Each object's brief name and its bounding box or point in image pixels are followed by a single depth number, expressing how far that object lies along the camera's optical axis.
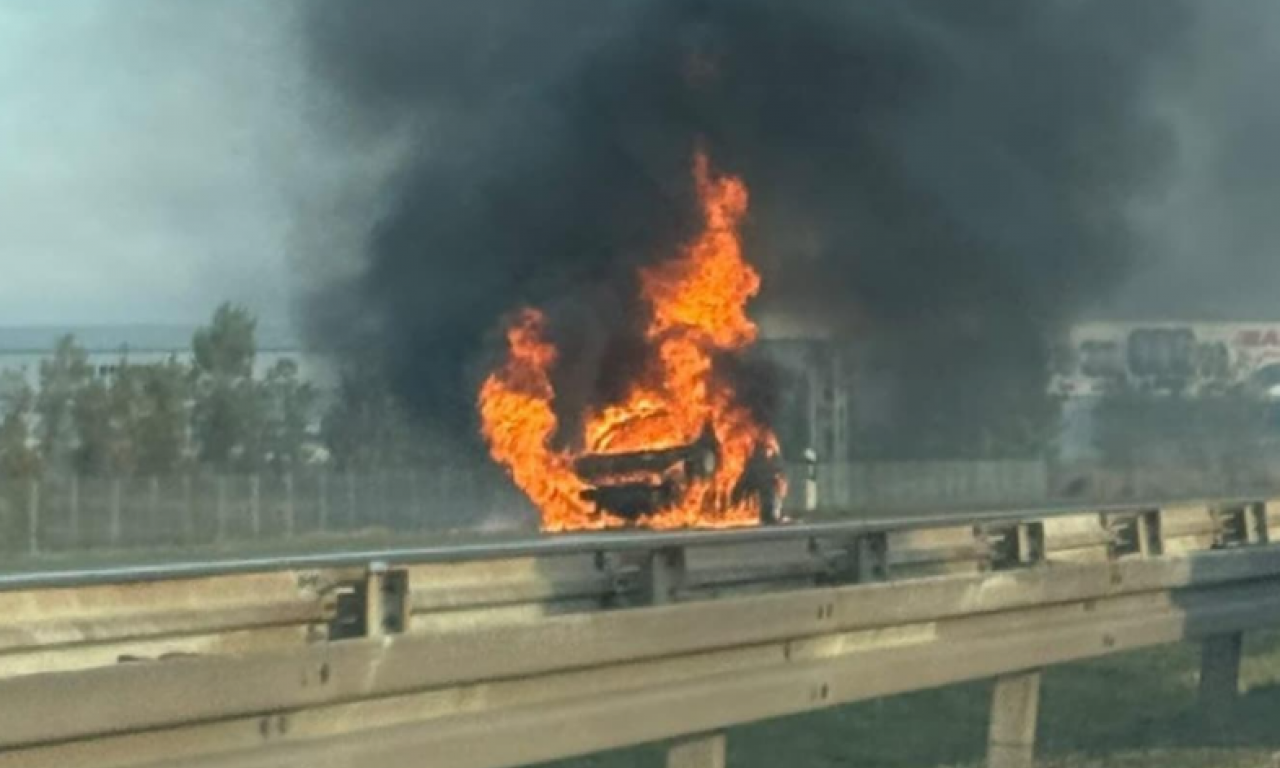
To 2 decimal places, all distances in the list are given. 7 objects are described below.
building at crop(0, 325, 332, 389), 69.50
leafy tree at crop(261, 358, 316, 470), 56.97
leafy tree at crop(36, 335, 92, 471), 64.62
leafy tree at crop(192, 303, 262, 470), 61.59
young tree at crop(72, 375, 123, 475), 62.84
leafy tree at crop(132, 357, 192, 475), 62.09
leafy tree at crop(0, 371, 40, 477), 56.72
